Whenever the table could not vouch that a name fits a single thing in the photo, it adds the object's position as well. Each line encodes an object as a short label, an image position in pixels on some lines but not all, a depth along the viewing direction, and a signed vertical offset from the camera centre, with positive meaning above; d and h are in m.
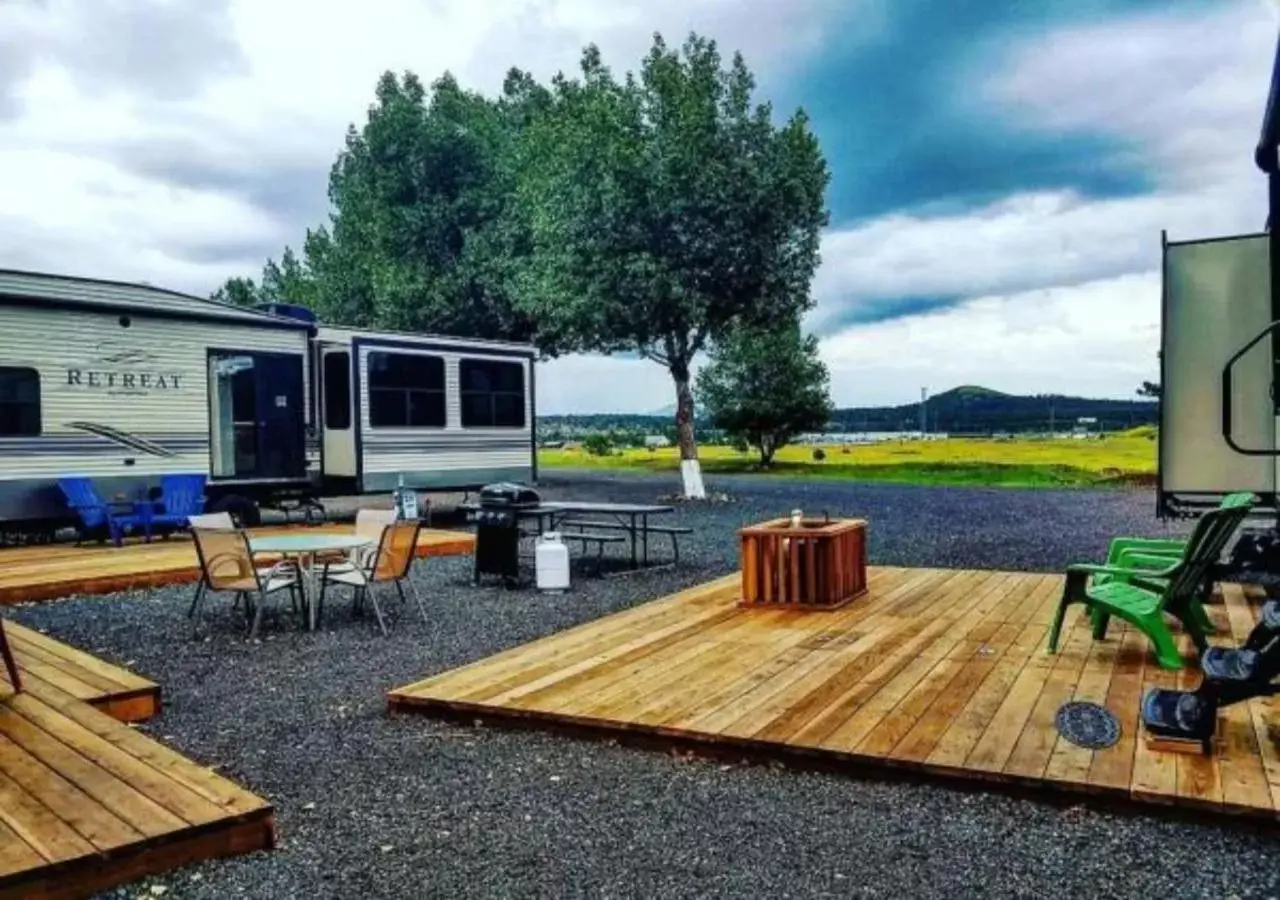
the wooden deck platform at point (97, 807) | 2.54 -1.13
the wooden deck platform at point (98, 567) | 7.41 -1.13
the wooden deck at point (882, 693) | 3.21 -1.17
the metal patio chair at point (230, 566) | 5.92 -0.84
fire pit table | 6.19 -0.92
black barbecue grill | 7.91 -0.92
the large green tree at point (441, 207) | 20.80 +5.02
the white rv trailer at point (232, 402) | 9.81 +0.39
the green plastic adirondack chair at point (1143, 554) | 5.54 -0.77
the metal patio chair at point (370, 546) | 6.60 -0.76
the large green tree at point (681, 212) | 15.42 +3.60
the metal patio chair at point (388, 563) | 6.34 -0.88
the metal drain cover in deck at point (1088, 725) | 3.46 -1.15
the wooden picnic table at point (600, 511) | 8.09 -0.70
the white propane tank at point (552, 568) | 7.62 -1.11
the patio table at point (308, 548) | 6.06 -0.73
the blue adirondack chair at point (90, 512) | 9.84 -0.79
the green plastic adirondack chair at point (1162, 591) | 4.37 -0.85
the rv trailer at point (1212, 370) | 6.55 +0.37
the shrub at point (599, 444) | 29.86 -0.44
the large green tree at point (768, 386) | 23.44 +1.05
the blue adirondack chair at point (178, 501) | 10.38 -0.73
